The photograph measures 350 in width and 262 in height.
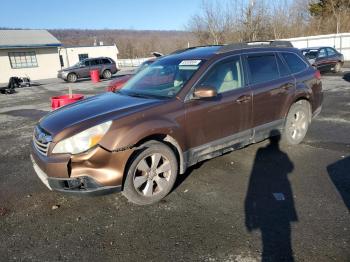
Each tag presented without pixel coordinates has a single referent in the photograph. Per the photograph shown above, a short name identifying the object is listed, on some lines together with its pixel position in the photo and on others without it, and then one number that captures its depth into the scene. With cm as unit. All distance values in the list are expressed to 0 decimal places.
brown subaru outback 373
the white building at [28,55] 3281
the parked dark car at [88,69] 2627
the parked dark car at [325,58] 1795
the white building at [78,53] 4449
